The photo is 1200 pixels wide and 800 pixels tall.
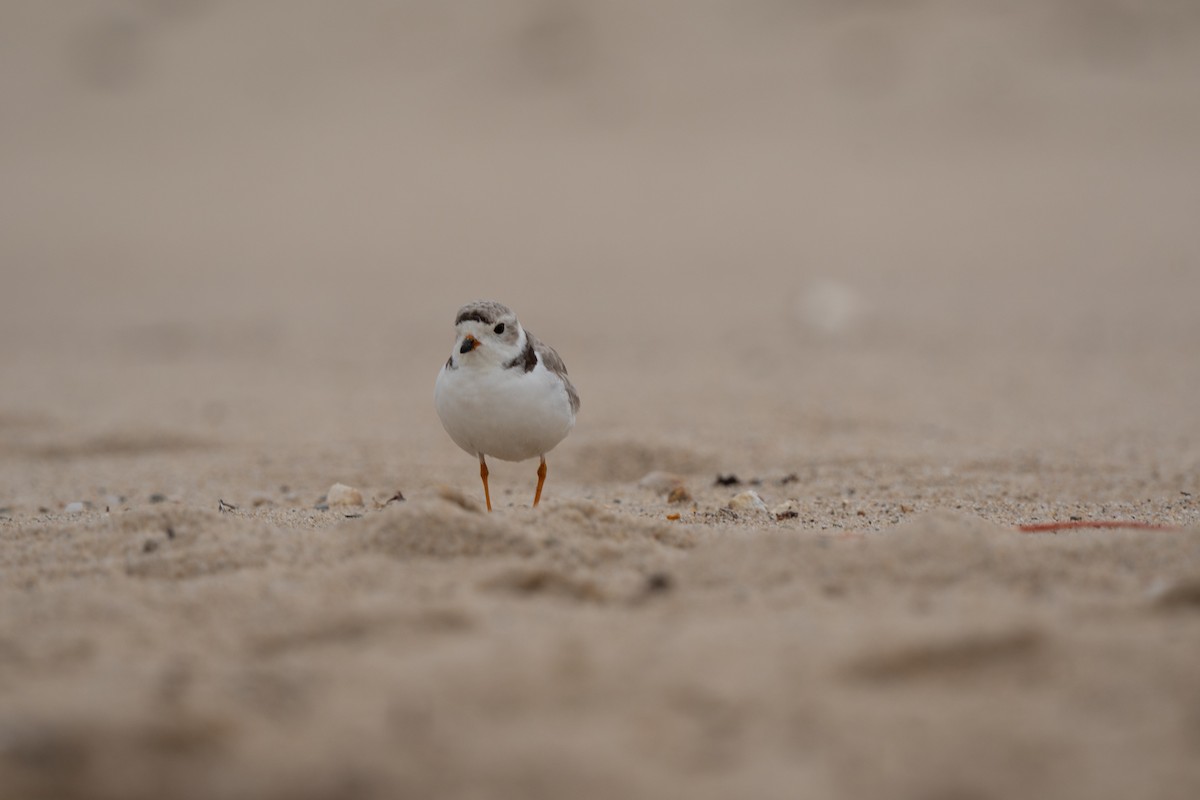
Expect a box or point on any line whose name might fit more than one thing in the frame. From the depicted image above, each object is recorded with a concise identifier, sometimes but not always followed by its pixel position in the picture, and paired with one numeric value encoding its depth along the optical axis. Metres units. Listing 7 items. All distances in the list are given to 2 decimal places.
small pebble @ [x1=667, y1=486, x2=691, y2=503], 9.16
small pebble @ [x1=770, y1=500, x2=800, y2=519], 8.36
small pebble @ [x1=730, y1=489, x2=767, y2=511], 8.74
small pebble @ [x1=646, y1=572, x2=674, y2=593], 5.71
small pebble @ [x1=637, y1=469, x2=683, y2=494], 9.87
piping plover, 8.24
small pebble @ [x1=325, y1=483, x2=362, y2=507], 9.02
